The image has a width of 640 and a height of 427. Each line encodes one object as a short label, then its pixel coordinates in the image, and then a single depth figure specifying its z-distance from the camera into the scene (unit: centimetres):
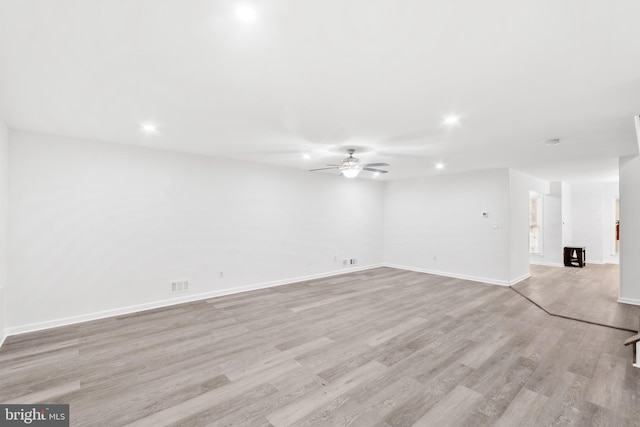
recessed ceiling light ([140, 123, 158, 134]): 360
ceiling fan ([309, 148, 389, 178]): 467
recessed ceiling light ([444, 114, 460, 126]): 318
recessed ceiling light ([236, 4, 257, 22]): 155
